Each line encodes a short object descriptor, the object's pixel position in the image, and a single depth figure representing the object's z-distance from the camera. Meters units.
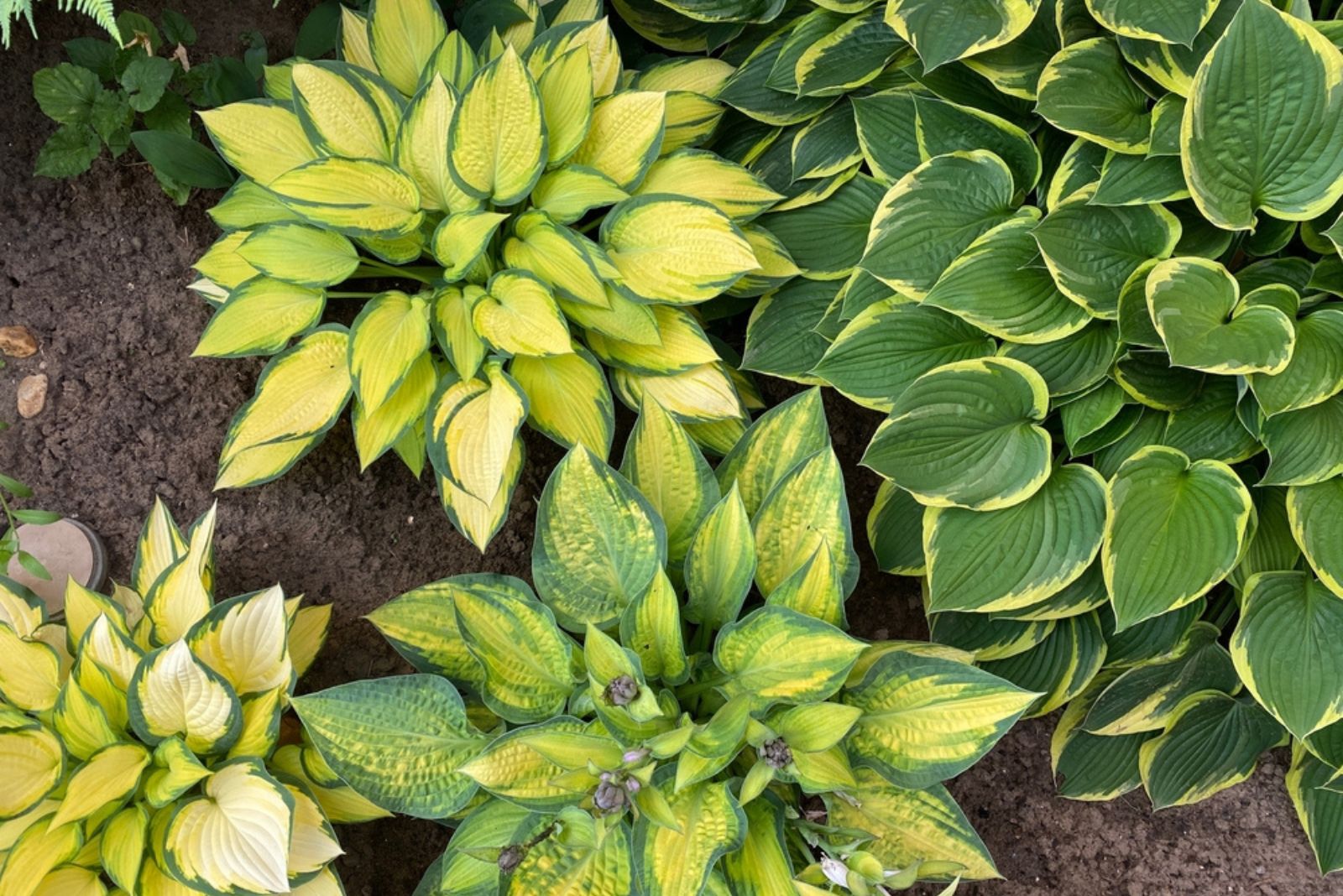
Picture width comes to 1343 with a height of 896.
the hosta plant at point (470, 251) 1.41
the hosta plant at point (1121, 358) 1.32
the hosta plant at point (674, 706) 1.21
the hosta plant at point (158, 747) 1.21
